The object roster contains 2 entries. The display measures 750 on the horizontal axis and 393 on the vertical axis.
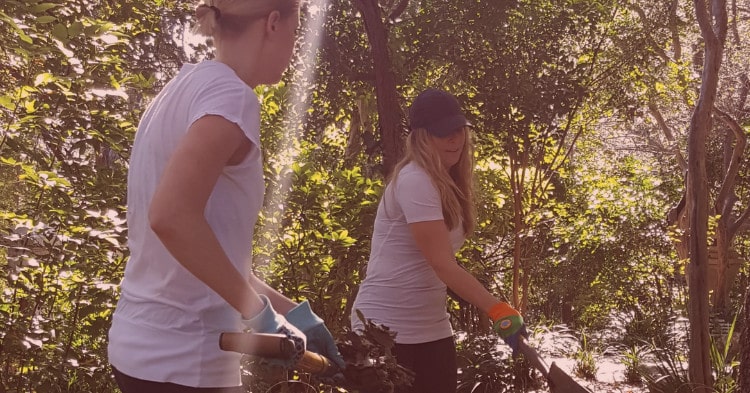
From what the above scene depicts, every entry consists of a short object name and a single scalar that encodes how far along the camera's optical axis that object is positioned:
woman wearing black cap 3.08
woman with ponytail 1.48
